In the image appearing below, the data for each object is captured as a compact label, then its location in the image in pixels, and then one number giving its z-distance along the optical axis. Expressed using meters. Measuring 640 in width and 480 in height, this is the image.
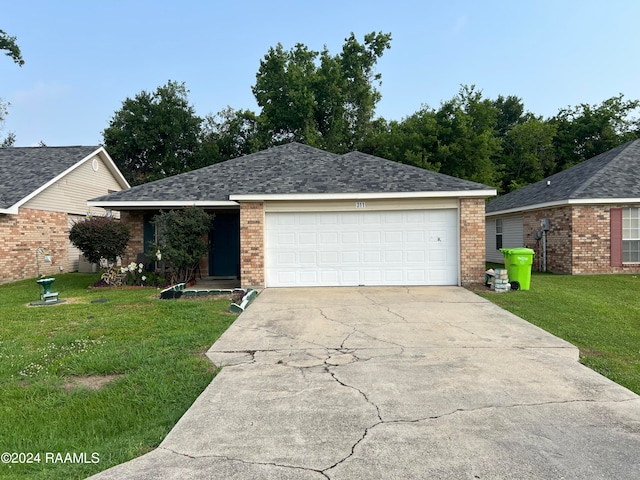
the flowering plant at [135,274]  12.11
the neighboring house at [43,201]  14.09
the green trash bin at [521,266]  10.35
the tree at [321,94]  31.56
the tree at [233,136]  32.06
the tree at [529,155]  30.84
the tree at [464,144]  26.30
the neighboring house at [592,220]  13.48
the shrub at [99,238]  11.58
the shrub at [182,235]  11.23
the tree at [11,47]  24.12
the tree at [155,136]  32.91
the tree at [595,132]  30.69
